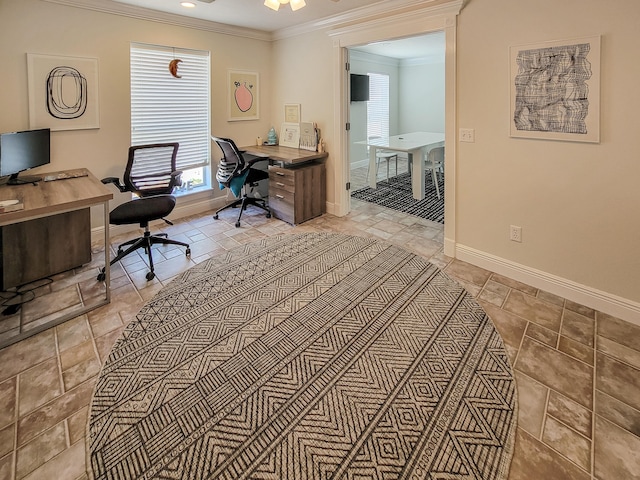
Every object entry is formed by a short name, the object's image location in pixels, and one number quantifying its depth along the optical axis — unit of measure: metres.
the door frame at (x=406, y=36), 3.08
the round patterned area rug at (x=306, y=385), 1.44
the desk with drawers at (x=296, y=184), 4.30
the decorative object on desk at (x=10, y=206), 2.02
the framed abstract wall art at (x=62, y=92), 3.19
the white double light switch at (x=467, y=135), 3.07
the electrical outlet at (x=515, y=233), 2.94
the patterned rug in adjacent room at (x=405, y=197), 4.84
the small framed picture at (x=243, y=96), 4.73
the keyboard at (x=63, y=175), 2.97
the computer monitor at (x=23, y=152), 2.68
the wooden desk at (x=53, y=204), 2.14
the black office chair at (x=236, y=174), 4.19
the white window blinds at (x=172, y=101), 3.96
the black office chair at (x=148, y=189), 3.09
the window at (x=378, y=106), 7.78
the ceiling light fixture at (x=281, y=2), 2.53
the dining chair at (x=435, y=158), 5.56
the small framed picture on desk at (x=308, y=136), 4.63
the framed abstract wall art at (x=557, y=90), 2.34
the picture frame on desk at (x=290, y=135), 4.88
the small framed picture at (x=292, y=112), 4.86
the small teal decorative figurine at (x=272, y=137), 5.13
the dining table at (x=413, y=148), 5.16
